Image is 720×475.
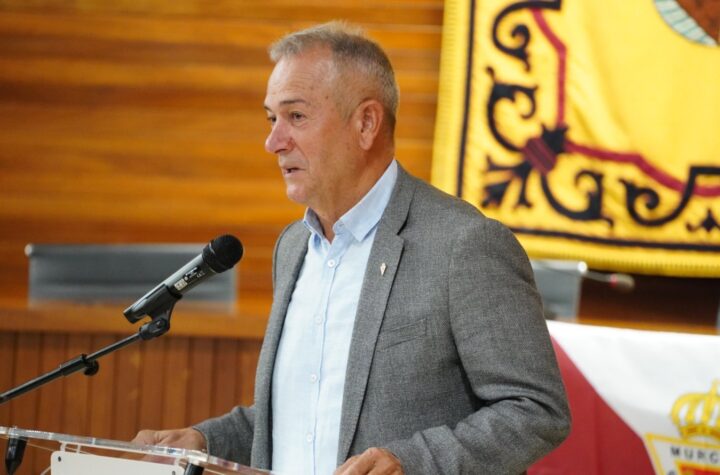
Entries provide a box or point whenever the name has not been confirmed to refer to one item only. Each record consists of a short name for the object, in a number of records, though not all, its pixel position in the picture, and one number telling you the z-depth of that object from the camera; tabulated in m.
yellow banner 8.09
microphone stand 4.77
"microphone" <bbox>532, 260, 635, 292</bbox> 6.83
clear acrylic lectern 4.57
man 4.79
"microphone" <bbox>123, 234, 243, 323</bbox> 4.79
